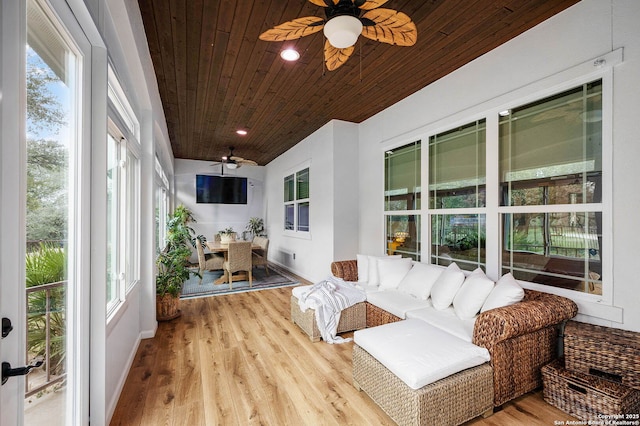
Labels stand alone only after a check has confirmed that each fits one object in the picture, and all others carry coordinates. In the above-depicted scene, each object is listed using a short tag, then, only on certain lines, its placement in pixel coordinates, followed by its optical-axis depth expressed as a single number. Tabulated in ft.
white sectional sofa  5.87
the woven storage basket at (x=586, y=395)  5.36
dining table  17.49
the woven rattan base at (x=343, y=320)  9.75
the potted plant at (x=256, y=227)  27.45
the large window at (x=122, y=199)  6.96
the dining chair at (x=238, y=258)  16.07
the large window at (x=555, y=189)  6.93
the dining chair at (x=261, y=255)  18.72
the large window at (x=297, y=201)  19.34
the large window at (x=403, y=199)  12.12
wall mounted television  26.16
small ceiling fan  20.18
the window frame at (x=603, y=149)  6.50
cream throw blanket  9.70
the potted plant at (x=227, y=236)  19.90
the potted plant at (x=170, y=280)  11.41
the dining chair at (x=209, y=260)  17.02
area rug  15.69
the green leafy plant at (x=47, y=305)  3.55
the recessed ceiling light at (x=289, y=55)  8.63
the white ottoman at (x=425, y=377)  5.29
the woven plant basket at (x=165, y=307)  11.39
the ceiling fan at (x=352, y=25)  5.36
